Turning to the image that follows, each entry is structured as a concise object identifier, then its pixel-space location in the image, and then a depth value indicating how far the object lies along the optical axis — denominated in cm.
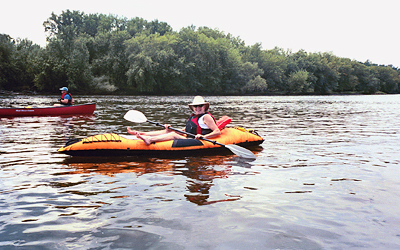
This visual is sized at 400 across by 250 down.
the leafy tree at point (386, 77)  10025
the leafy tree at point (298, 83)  7606
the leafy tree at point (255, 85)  6731
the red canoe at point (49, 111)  1492
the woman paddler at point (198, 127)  702
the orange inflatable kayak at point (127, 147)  650
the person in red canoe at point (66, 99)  1588
